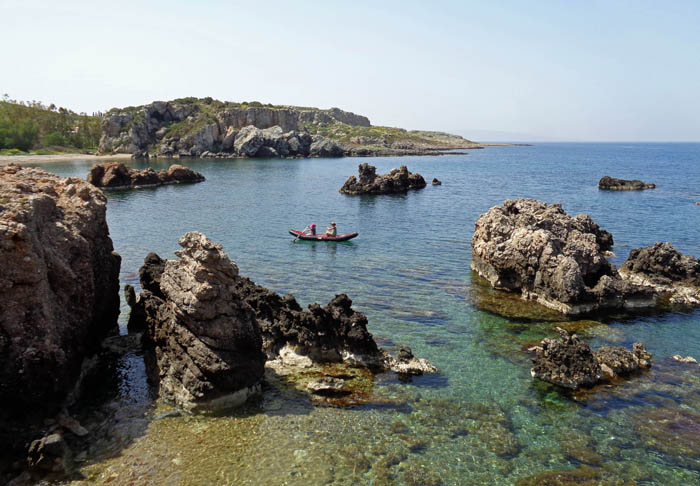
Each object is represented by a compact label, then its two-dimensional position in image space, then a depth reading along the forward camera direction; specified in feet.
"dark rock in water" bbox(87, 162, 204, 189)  259.60
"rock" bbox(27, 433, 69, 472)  43.09
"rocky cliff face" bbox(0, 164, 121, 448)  45.15
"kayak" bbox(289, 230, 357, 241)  141.69
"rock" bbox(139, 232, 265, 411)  53.21
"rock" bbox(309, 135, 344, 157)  536.83
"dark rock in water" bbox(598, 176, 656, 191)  266.98
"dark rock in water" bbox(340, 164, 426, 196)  259.60
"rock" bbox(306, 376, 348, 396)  57.41
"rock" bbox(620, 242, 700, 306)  94.02
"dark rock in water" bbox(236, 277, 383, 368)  65.98
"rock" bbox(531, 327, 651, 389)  61.36
